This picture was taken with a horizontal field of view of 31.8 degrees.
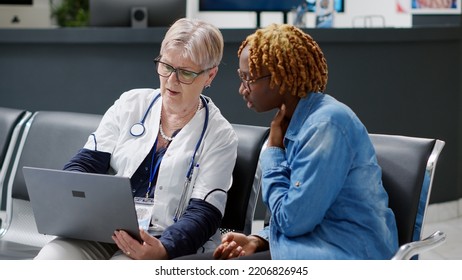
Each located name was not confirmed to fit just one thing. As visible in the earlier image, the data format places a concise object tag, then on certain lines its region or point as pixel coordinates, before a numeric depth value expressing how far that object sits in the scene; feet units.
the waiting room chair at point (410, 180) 7.20
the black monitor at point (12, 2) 21.94
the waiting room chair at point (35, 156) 9.40
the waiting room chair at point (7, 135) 9.68
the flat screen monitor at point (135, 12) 15.92
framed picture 18.03
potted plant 26.13
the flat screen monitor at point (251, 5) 17.60
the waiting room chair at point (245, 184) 8.21
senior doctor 7.80
